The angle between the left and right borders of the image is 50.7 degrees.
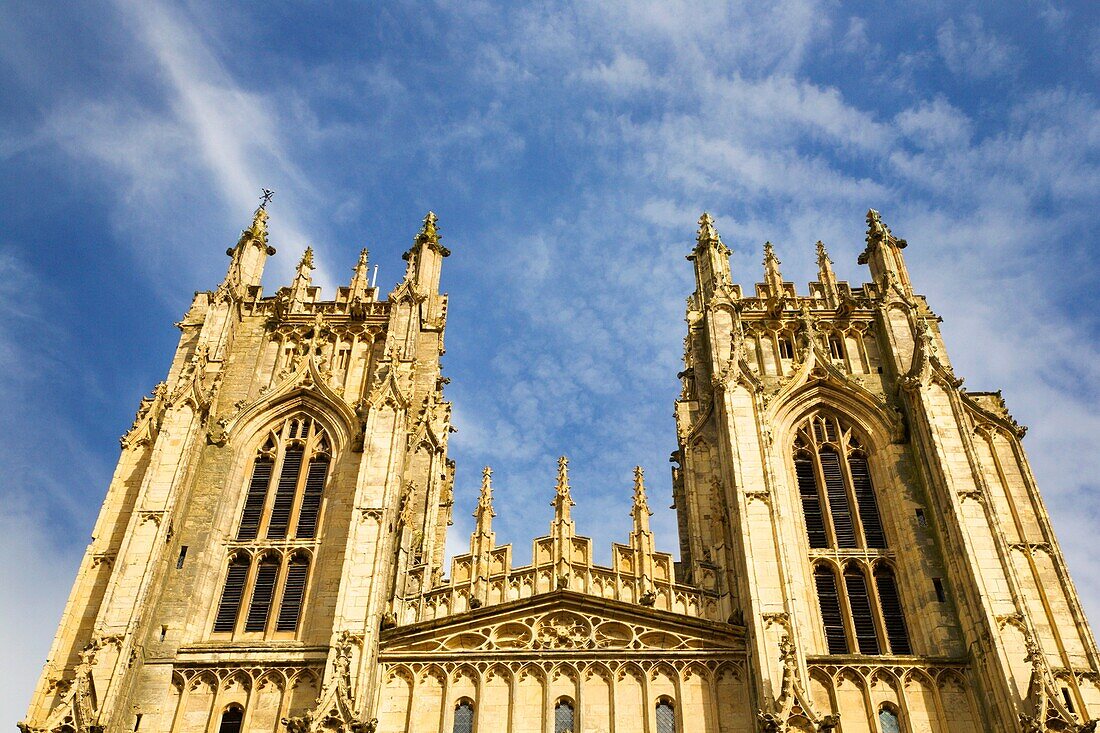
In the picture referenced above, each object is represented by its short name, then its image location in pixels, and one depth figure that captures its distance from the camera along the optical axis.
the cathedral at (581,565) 24.25
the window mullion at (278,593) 27.19
